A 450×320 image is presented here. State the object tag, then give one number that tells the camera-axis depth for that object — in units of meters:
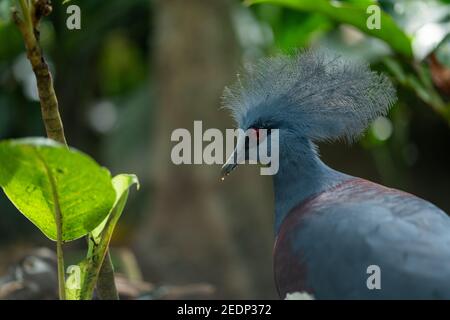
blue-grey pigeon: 1.23
